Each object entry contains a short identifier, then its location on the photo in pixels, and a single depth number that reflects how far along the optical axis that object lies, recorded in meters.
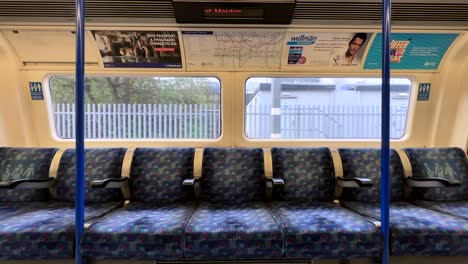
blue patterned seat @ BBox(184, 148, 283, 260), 2.05
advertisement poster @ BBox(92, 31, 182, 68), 3.06
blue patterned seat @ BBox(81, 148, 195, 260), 2.03
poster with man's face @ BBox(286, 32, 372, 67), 3.11
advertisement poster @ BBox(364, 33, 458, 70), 3.11
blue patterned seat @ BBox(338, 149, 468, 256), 2.11
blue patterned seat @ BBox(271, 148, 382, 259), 2.05
